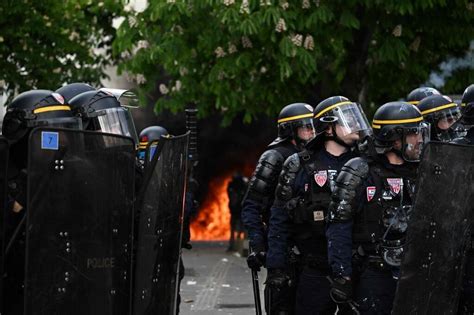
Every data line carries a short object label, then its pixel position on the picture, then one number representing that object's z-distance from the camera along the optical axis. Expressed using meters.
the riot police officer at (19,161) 10.16
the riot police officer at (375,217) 12.53
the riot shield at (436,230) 11.35
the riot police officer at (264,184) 15.55
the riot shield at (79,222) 9.57
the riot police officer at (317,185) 13.79
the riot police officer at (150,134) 18.75
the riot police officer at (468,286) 13.19
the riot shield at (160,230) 10.70
